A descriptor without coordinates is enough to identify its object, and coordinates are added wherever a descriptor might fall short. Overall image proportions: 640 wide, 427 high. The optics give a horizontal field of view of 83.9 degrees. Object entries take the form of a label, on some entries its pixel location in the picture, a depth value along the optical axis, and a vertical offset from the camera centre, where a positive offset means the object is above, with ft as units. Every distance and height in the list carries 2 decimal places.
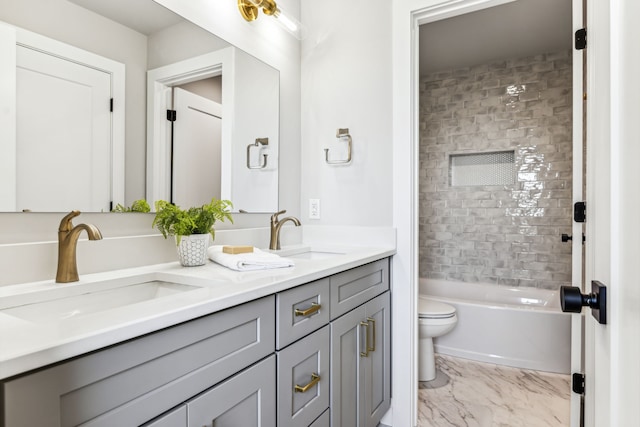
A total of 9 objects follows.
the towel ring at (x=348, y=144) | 6.50 +1.22
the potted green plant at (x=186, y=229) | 4.11 -0.22
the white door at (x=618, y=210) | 1.49 +0.01
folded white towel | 3.95 -0.56
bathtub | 8.39 -3.09
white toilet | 7.89 -2.68
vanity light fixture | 5.58 +3.28
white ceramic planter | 4.11 -0.45
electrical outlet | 6.93 +0.05
